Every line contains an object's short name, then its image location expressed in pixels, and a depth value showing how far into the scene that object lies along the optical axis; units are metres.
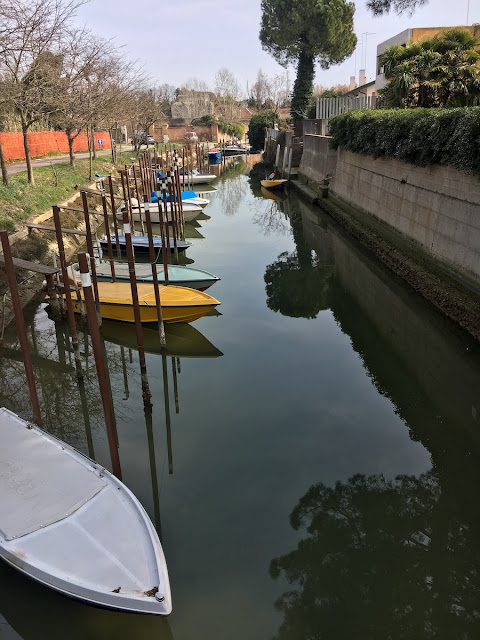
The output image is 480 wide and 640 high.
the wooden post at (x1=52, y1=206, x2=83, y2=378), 7.77
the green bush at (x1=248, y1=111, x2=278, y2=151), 51.97
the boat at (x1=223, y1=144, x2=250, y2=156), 54.81
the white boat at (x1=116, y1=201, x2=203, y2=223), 18.35
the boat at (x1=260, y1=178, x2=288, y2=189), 27.70
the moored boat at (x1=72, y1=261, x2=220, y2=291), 10.61
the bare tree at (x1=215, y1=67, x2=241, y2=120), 74.69
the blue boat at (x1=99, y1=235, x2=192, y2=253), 14.28
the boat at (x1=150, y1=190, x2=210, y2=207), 21.24
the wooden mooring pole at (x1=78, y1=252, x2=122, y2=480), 4.90
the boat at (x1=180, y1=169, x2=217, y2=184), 29.59
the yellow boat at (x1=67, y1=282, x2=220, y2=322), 9.26
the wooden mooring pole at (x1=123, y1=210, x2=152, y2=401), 6.80
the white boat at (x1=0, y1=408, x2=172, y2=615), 3.70
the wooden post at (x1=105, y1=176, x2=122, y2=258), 12.07
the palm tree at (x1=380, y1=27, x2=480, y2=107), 13.66
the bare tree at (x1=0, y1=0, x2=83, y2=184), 12.35
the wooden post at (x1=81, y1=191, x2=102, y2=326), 8.38
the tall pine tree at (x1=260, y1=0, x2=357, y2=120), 36.88
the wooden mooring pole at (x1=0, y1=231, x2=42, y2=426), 5.45
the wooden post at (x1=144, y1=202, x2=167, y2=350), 8.55
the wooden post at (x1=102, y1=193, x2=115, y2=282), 10.39
